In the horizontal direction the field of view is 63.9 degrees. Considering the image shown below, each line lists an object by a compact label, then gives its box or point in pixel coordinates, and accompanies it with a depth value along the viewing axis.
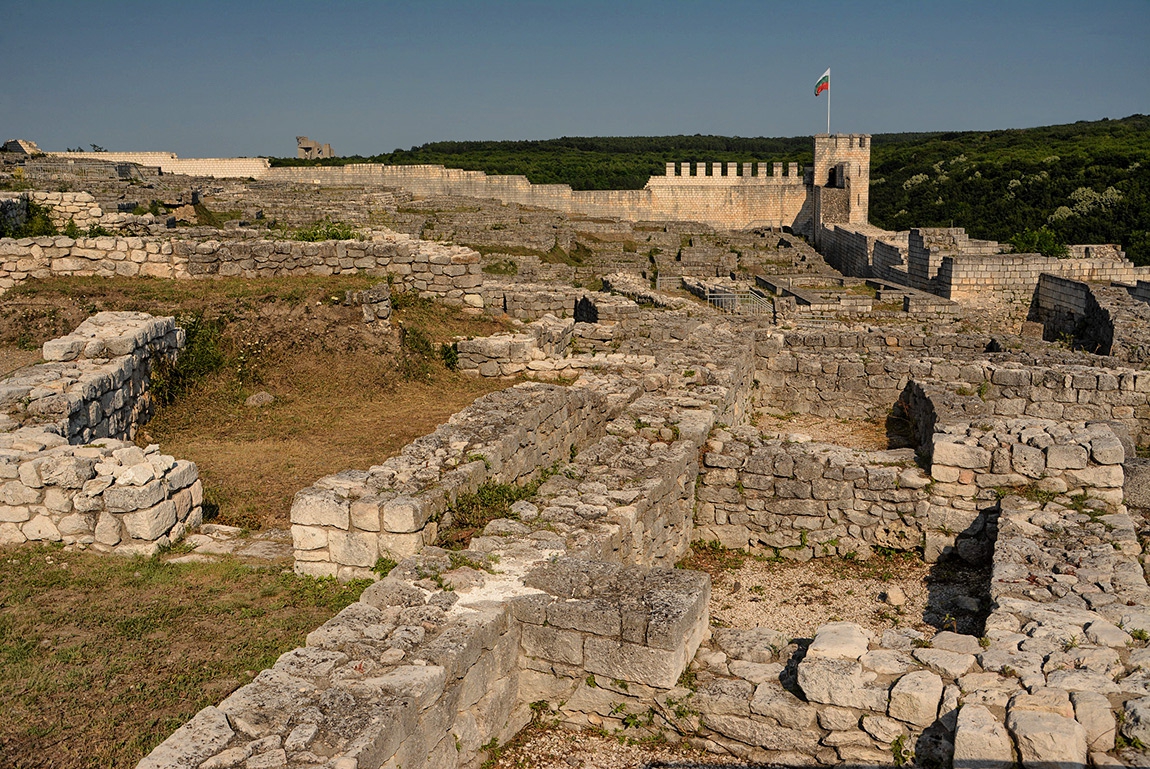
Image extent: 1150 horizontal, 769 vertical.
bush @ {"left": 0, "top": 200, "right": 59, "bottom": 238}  14.97
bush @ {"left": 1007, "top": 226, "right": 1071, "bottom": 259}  28.72
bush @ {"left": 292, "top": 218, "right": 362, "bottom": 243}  15.05
